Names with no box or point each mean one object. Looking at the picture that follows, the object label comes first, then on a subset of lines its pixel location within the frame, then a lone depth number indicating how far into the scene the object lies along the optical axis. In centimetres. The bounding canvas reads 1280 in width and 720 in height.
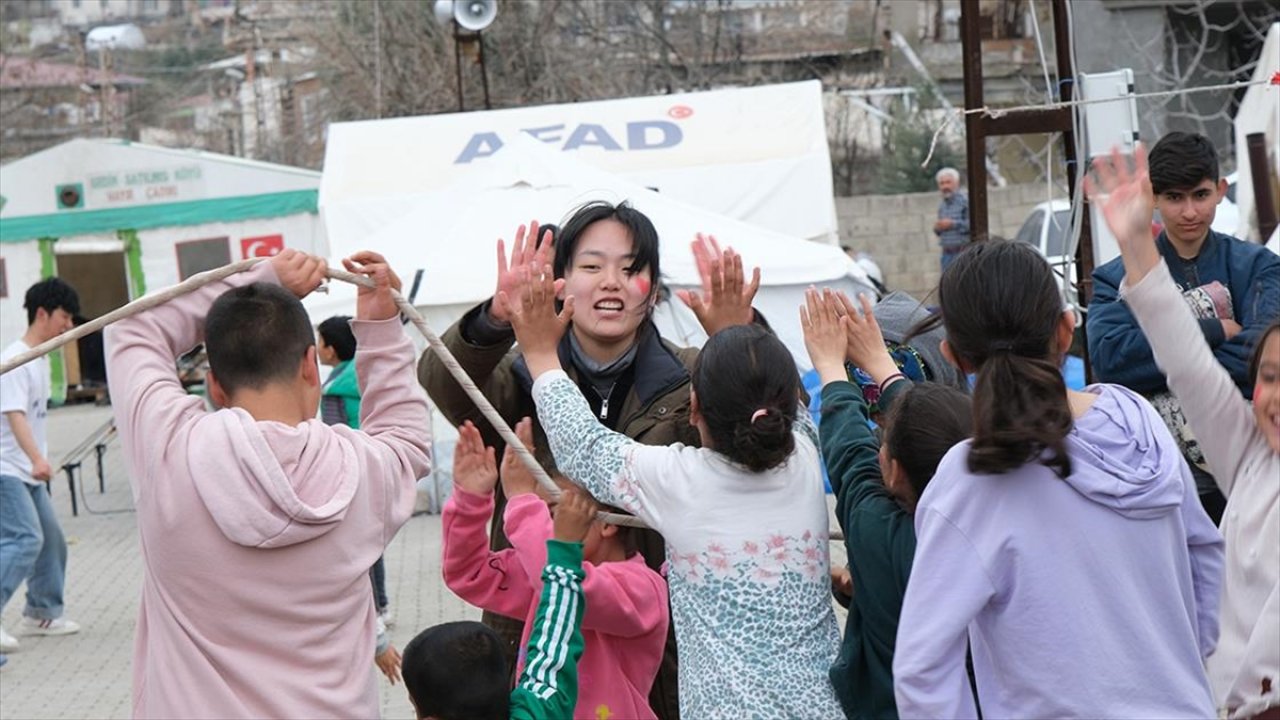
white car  1742
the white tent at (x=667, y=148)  1850
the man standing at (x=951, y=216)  2047
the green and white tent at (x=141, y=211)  2467
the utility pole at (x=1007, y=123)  753
